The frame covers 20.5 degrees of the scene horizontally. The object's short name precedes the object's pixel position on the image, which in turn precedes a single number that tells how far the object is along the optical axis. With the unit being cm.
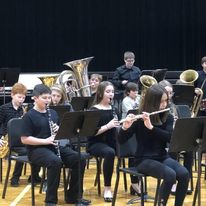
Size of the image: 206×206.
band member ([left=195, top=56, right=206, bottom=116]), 931
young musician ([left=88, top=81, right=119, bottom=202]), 635
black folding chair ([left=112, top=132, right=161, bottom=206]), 565
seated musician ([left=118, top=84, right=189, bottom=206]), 530
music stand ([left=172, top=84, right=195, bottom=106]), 850
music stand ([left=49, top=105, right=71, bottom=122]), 676
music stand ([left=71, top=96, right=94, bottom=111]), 778
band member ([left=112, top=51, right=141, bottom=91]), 1009
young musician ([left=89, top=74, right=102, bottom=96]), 898
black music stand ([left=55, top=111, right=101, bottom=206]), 557
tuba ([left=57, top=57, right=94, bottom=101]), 905
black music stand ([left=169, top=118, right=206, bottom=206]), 500
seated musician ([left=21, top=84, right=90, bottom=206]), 577
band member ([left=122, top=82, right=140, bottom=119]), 754
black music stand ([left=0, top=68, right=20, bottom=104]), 953
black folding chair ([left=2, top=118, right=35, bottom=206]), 638
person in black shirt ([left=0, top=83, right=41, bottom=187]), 707
